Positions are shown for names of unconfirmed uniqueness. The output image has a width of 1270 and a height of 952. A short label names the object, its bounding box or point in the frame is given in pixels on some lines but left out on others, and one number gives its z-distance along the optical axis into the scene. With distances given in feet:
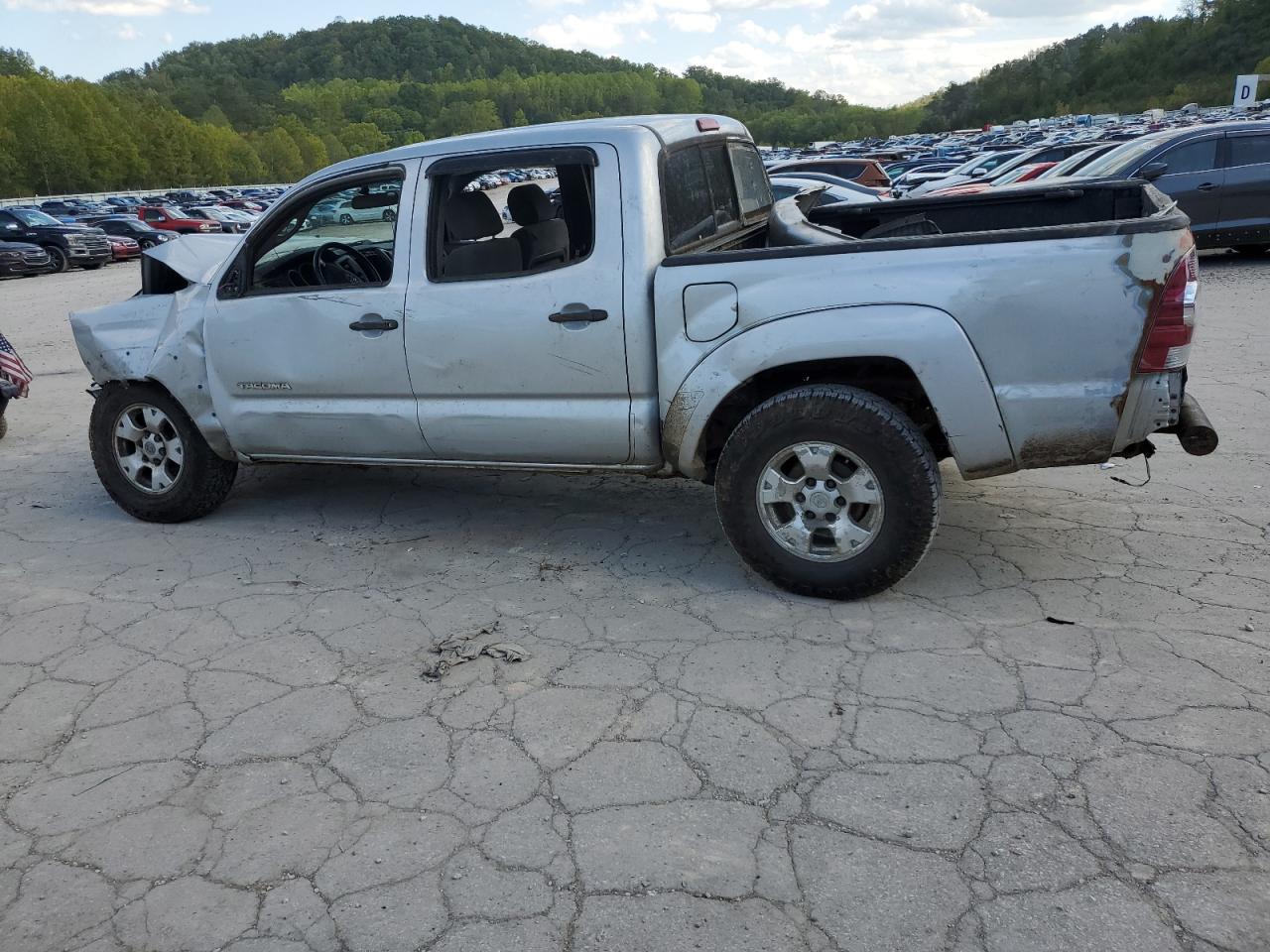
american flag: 23.69
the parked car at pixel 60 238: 78.84
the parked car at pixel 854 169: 64.23
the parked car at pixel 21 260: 72.02
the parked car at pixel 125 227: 94.58
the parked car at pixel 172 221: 103.24
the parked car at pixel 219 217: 109.70
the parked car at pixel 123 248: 88.89
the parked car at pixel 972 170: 67.46
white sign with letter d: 179.93
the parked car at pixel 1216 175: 39.78
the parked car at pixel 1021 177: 47.45
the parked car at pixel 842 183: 48.88
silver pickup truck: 11.87
